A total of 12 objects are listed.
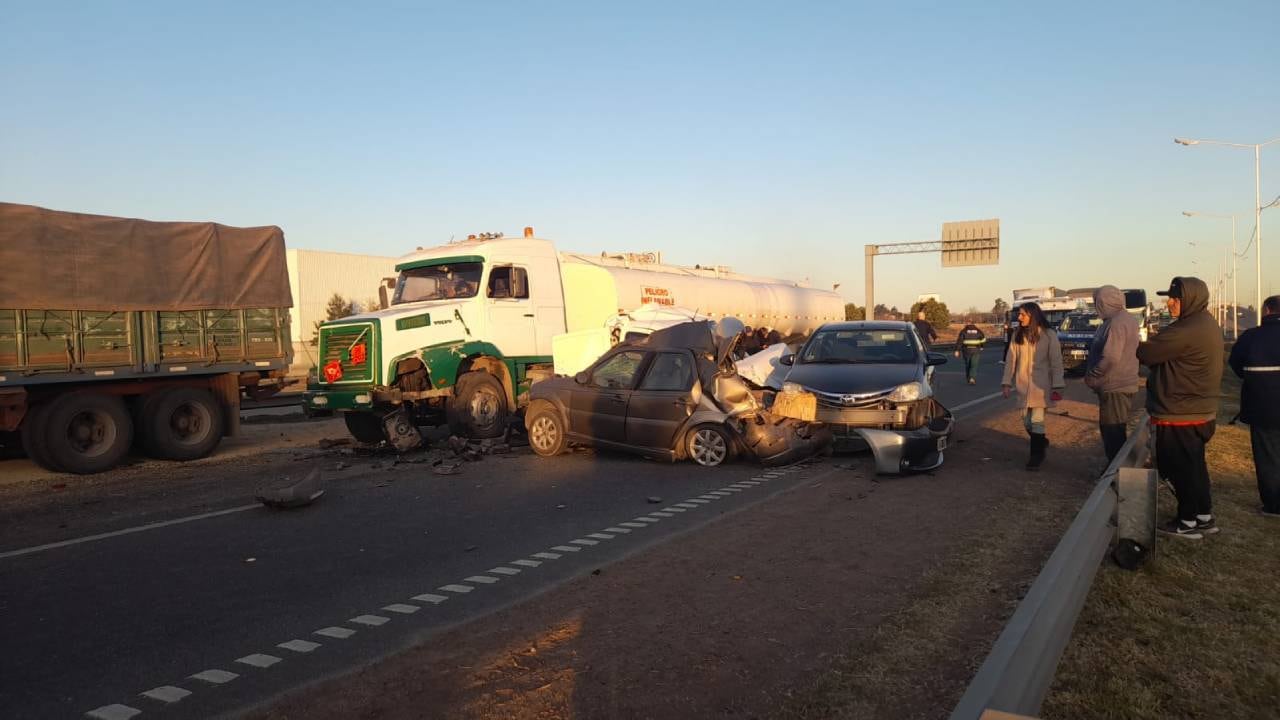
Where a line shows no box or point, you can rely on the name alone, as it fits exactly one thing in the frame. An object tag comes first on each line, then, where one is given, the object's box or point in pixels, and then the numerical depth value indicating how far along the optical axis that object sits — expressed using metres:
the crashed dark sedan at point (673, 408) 11.01
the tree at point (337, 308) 51.47
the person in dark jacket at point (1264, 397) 7.35
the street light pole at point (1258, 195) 44.83
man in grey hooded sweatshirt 8.75
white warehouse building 53.78
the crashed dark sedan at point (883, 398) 10.06
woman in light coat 10.19
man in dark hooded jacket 6.80
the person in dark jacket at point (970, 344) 23.08
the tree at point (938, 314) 79.40
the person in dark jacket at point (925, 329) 19.86
